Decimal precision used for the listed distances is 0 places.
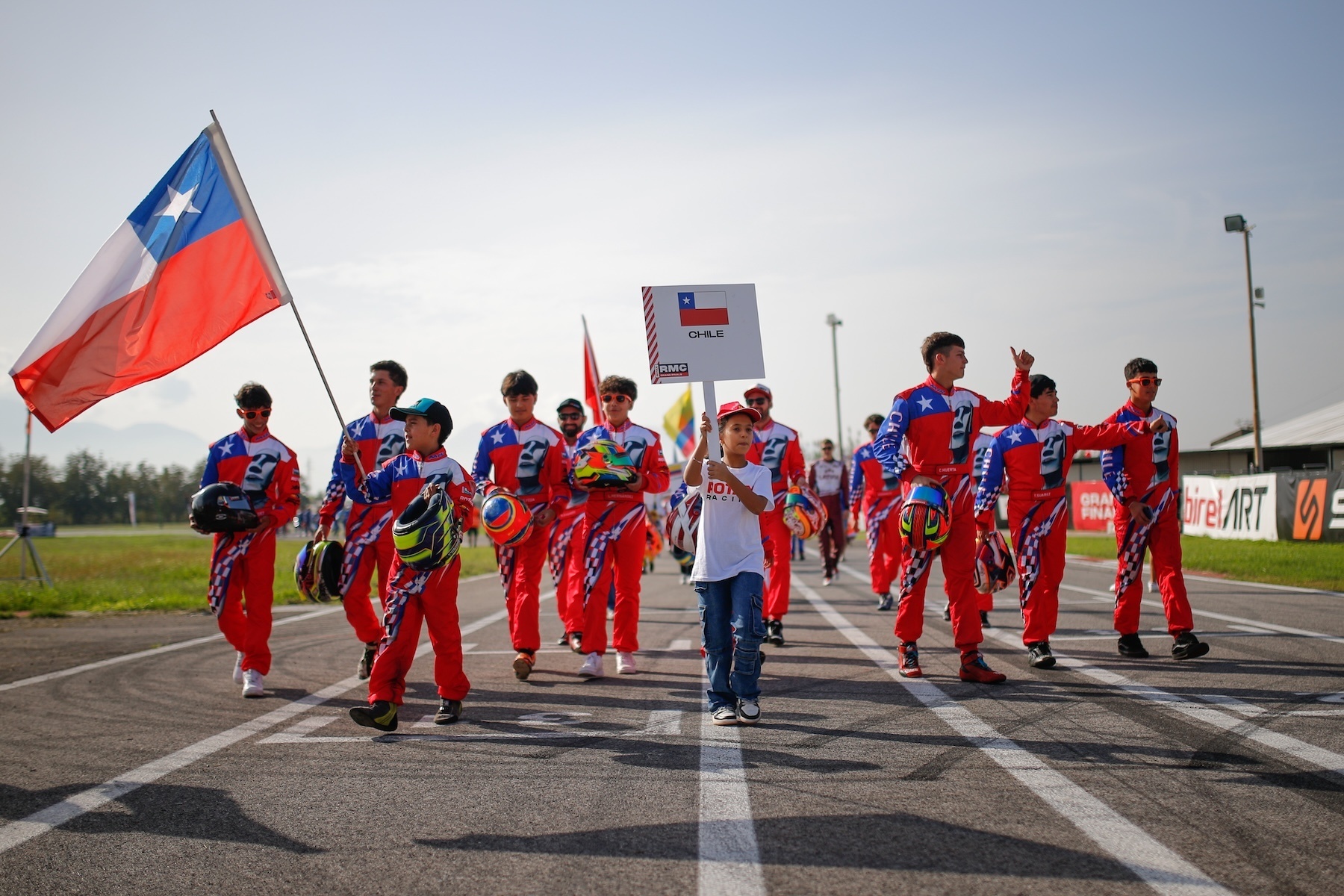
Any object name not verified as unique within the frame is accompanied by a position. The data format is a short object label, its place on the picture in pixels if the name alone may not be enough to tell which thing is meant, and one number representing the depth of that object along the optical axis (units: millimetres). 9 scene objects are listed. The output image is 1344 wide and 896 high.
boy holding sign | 5770
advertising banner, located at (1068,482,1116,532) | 36500
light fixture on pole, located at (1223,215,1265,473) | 30688
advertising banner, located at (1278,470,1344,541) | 19922
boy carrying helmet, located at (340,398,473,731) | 5715
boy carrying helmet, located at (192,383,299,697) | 7285
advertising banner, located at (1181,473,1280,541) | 22594
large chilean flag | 6441
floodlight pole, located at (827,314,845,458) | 60125
